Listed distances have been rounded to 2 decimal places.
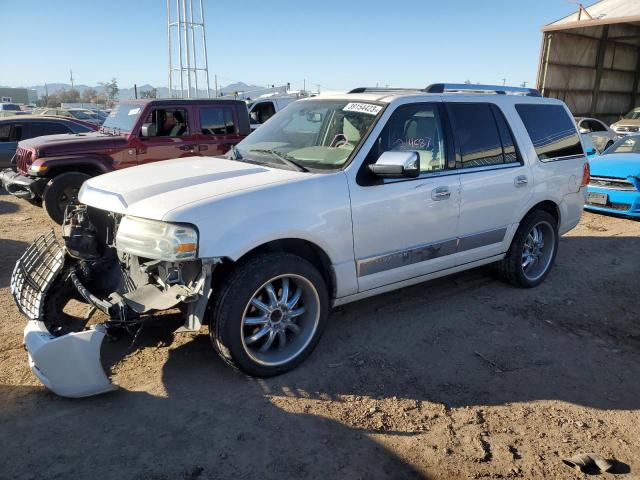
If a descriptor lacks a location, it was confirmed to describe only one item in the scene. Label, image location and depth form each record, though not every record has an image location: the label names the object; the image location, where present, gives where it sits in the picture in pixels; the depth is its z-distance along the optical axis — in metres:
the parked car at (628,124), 17.42
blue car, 8.46
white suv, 3.10
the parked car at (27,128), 11.32
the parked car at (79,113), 24.81
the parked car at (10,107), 34.78
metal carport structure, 16.58
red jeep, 7.81
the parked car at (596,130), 14.47
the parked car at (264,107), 12.71
